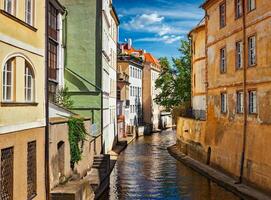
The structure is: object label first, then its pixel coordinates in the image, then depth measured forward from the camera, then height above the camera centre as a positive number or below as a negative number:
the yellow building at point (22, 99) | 11.55 +0.27
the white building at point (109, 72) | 33.41 +3.26
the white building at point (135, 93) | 63.84 +2.26
